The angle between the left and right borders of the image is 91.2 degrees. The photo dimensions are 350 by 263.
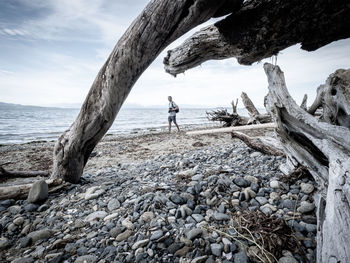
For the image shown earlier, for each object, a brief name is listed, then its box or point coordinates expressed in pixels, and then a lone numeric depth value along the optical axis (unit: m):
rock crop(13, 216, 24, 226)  2.22
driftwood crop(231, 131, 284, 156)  3.51
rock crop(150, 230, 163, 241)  1.69
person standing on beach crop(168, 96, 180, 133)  12.26
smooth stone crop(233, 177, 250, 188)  2.45
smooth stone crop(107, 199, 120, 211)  2.35
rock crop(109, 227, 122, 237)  1.83
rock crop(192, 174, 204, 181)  2.80
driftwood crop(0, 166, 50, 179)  4.84
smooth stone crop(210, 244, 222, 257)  1.48
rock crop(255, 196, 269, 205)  2.08
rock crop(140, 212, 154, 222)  2.00
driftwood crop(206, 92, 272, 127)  12.14
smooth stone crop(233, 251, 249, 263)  1.39
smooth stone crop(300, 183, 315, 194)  2.10
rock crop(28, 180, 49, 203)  2.67
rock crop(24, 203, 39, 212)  2.51
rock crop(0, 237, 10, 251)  1.86
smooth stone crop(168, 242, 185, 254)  1.55
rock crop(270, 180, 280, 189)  2.34
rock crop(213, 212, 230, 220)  1.88
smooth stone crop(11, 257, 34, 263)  1.59
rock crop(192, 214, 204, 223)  1.90
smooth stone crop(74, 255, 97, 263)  1.54
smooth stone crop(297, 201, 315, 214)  1.82
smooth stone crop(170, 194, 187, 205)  2.25
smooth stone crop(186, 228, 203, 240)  1.66
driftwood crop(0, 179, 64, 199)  2.76
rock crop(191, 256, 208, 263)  1.42
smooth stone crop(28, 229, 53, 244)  1.91
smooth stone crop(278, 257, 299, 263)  1.34
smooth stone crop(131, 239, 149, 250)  1.63
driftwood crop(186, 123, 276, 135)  10.43
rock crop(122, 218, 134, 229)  1.91
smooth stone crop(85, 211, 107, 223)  2.16
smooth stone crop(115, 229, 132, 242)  1.77
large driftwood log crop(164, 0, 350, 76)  2.00
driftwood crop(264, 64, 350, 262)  1.09
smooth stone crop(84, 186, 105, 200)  2.70
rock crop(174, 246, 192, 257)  1.51
